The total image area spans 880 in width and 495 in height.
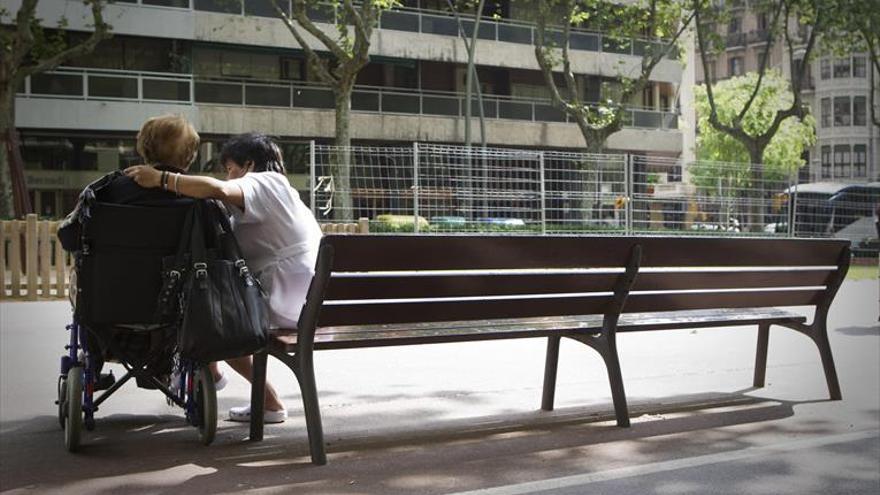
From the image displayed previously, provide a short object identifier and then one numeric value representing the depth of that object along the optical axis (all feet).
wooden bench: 17.06
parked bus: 79.82
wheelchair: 16.46
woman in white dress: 17.79
